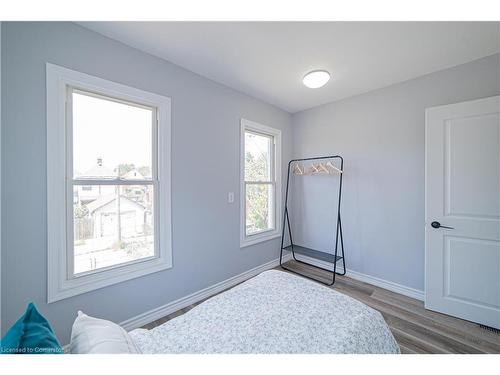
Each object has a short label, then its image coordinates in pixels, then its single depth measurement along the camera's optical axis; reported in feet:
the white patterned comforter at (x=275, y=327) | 2.87
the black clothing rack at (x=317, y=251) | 8.95
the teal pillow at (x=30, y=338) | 1.80
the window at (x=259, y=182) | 9.07
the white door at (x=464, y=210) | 5.88
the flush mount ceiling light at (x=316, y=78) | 6.71
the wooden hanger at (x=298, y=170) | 10.26
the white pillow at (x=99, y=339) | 2.20
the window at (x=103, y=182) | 4.72
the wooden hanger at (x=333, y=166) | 8.94
